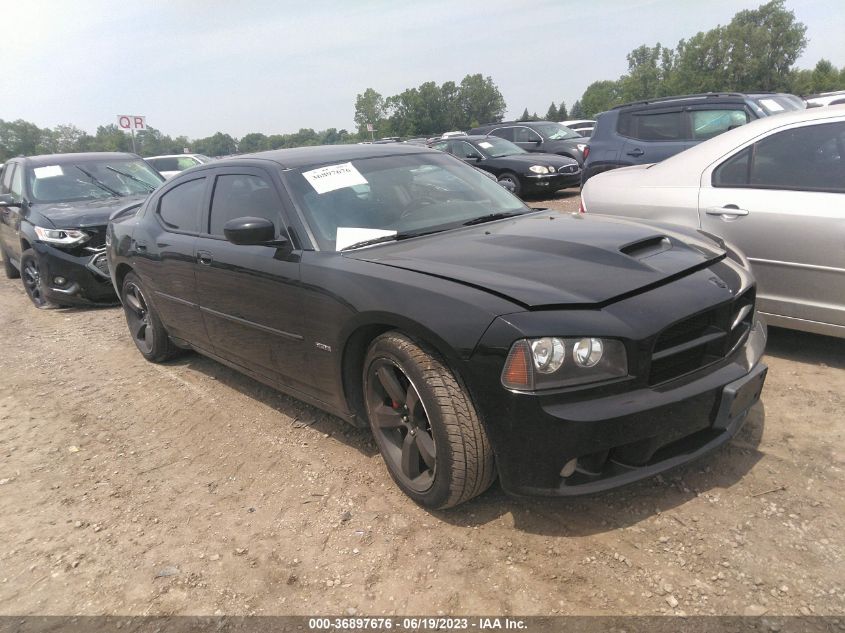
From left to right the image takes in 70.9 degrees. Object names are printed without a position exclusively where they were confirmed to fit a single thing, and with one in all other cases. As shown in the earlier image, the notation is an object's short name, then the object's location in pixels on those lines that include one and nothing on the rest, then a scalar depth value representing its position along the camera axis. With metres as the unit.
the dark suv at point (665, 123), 8.02
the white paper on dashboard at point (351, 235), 3.00
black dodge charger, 2.15
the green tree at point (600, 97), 114.20
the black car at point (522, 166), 12.07
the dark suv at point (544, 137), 14.59
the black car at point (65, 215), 6.68
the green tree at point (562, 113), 116.72
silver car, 3.43
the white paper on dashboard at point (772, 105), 8.11
